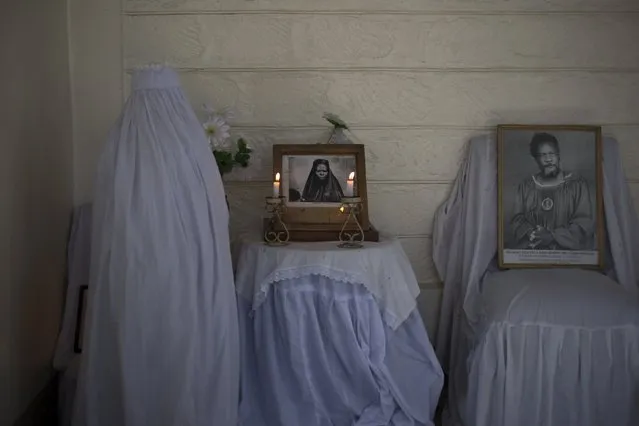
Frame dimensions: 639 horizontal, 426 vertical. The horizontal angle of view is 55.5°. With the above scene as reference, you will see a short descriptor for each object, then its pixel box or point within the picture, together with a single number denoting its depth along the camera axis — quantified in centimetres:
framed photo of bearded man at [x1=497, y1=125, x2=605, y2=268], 256
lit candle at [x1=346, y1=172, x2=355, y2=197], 233
